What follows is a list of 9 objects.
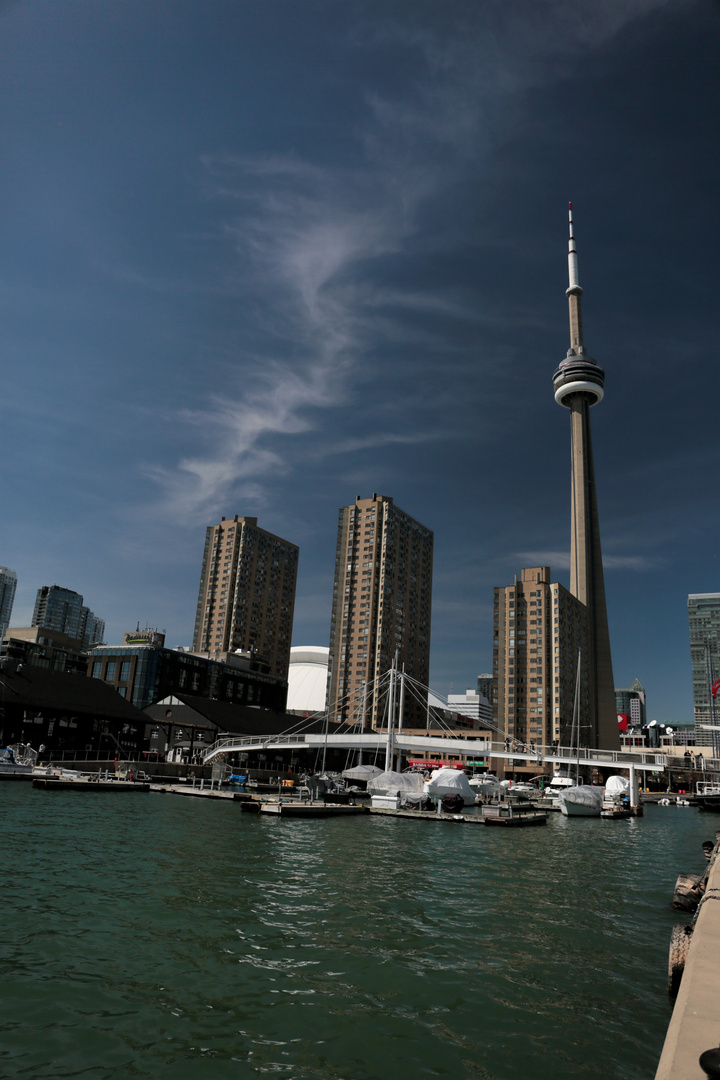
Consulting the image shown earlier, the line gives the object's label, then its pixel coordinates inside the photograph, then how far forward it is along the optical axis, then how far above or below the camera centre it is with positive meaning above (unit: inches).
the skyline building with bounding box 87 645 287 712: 4296.3 +393.0
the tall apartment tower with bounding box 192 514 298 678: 7677.2 +1251.3
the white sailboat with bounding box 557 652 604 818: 2790.4 -184.3
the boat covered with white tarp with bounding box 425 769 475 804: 2573.8 -129.6
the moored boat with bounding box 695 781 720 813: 3892.7 -216.3
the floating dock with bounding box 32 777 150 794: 2050.9 -163.7
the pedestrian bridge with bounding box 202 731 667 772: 3147.6 -1.4
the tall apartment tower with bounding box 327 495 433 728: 7140.8 +1444.9
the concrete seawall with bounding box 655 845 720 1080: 252.4 -108.3
